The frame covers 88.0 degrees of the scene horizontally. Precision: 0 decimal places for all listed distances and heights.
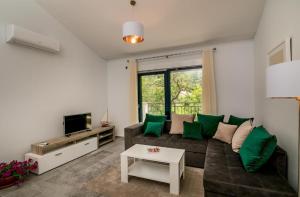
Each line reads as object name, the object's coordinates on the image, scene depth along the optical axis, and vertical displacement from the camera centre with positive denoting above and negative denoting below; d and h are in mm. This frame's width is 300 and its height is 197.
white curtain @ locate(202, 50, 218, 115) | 3658 +294
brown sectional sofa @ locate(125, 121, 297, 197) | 1411 -820
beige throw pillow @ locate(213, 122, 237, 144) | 2707 -630
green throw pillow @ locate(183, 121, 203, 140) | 3012 -640
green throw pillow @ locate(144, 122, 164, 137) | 3324 -661
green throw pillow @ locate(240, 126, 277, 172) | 1644 -598
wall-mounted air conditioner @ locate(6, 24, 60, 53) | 2582 +1123
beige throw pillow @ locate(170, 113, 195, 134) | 3369 -529
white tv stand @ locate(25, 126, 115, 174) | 2687 -956
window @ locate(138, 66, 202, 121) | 4051 +189
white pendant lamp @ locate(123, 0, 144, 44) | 2158 +975
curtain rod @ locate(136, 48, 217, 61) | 3883 +1164
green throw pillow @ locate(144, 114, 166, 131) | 3696 -479
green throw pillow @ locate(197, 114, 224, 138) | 3100 -539
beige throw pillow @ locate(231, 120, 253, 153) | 2197 -571
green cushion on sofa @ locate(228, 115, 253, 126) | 2911 -456
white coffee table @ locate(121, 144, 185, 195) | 2006 -1043
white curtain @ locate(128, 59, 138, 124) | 4531 +137
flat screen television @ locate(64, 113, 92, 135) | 3407 -540
